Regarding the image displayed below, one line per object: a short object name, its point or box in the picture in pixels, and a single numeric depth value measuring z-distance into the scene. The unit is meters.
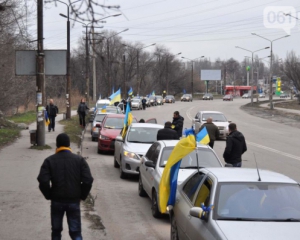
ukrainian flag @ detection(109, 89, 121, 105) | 34.89
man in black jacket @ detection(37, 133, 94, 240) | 6.37
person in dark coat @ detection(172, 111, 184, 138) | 19.70
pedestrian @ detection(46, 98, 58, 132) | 26.66
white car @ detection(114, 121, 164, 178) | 14.35
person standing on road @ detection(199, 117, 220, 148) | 17.33
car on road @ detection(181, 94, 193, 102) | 95.12
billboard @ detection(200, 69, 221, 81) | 147.75
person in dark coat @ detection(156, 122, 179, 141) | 15.23
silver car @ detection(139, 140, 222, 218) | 10.03
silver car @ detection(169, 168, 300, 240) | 5.60
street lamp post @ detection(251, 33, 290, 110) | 56.80
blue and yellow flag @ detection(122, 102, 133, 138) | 19.50
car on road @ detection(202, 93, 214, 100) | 104.69
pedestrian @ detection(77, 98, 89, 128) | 30.55
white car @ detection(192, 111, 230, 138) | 29.16
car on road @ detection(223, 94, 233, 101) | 100.38
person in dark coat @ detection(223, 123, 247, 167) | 11.90
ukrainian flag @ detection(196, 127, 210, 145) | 12.47
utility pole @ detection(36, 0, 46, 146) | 18.50
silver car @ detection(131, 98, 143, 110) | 61.81
